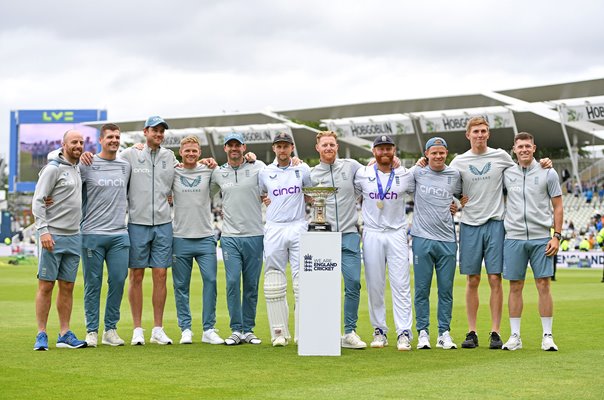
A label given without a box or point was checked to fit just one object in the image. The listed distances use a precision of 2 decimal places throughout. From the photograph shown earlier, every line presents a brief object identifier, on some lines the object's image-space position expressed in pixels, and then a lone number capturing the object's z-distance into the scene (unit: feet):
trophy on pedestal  30.60
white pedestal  30.09
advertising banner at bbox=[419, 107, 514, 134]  149.59
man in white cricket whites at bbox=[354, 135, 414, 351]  32.14
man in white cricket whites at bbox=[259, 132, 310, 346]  32.76
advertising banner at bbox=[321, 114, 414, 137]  164.35
